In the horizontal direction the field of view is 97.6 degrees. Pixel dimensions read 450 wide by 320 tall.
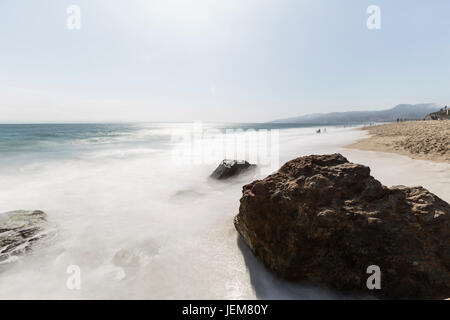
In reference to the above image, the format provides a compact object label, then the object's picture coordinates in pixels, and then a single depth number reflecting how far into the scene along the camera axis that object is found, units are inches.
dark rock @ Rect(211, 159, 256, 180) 320.8
